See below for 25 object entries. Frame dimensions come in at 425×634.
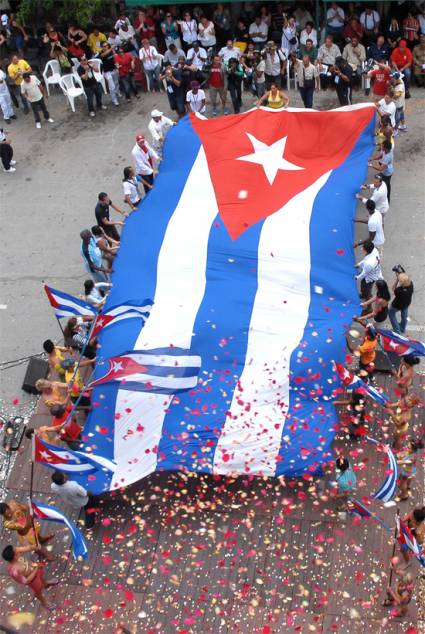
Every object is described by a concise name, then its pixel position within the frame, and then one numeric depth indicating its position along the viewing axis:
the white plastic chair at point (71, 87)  15.11
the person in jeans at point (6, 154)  13.25
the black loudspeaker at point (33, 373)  9.48
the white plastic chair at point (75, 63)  15.12
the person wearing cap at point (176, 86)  13.57
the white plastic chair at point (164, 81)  14.60
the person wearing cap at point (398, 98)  12.27
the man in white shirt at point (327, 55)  13.73
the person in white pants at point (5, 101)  14.62
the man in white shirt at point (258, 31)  14.62
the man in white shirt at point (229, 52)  13.91
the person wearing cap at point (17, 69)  14.59
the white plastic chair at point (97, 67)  14.55
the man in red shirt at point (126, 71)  14.50
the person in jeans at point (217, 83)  13.41
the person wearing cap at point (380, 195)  10.06
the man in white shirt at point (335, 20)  14.59
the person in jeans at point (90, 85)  14.12
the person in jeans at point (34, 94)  14.21
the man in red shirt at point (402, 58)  13.44
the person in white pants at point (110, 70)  14.50
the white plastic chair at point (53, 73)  15.39
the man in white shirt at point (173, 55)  14.17
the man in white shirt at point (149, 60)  14.43
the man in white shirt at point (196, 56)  14.20
